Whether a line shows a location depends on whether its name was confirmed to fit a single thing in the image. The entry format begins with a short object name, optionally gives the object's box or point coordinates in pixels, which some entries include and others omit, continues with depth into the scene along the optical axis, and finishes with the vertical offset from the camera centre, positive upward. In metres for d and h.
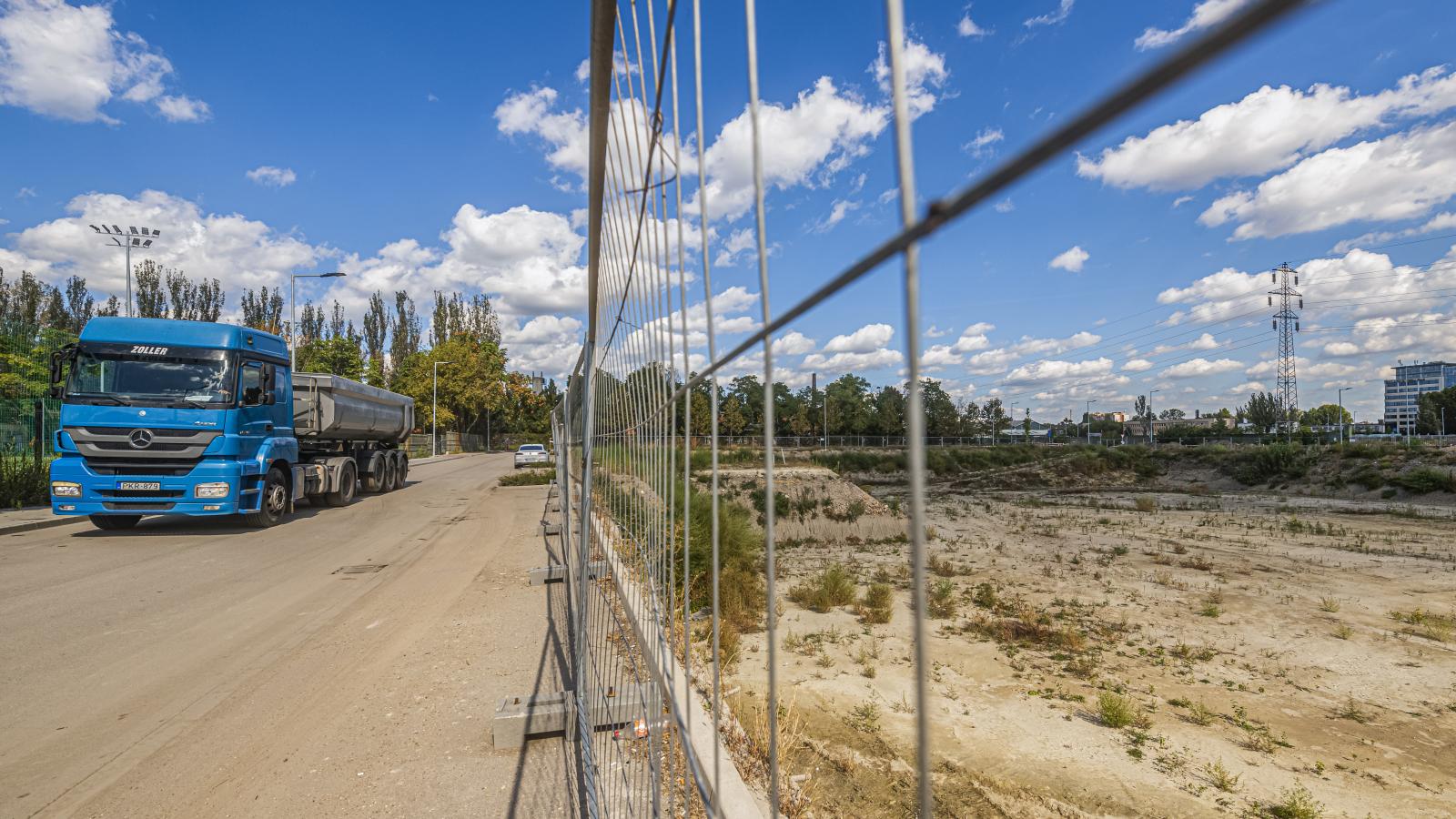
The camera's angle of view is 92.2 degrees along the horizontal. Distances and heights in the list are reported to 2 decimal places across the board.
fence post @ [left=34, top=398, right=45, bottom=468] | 13.23 +0.17
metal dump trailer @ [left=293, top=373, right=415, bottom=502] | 13.95 +0.05
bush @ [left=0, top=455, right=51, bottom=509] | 12.30 -0.76
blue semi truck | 9.53 +0.25
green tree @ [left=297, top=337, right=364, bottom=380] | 43.44 +4.86
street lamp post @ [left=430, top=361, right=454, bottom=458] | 41.06 +0.83
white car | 30.38 -0.96
